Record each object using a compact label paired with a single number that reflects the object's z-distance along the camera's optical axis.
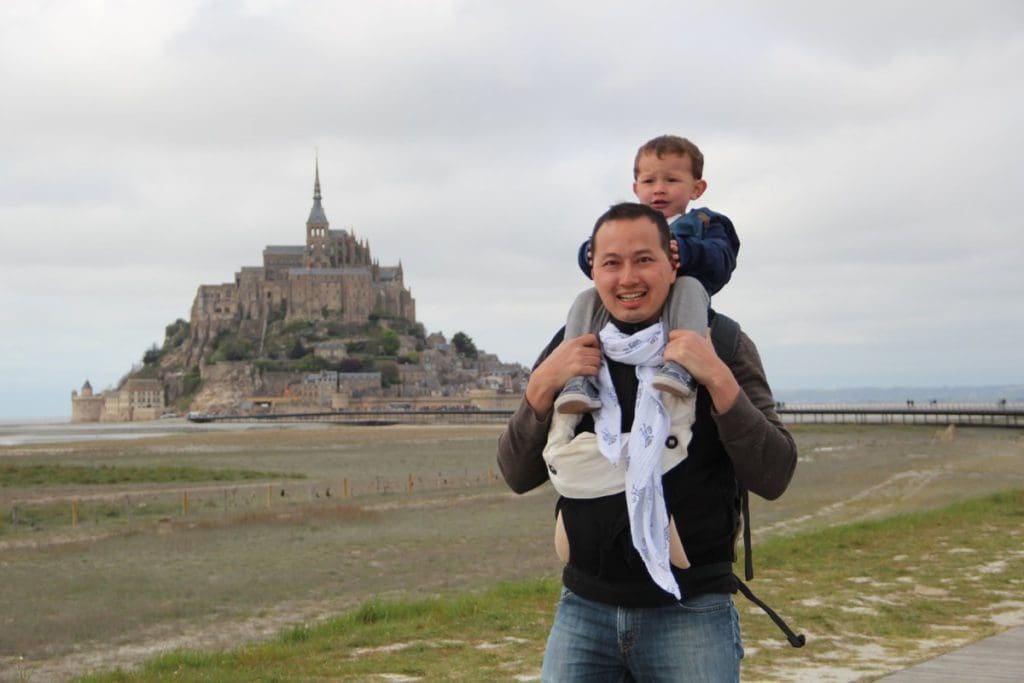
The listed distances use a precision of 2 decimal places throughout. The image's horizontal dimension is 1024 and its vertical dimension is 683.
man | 2.25
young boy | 2.30
